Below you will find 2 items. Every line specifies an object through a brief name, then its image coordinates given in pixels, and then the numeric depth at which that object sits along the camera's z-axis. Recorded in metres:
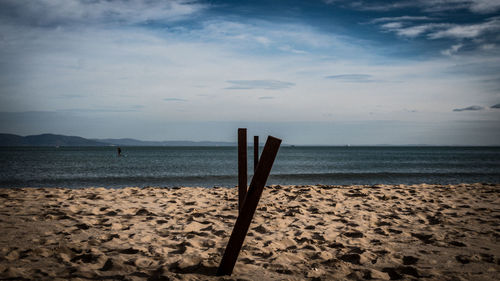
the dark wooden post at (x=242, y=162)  5.77
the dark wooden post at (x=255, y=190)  3.12
